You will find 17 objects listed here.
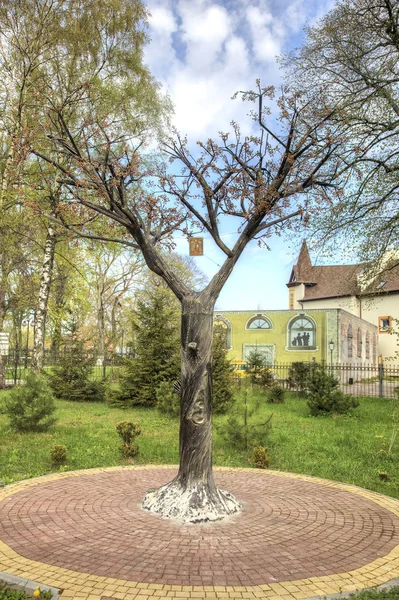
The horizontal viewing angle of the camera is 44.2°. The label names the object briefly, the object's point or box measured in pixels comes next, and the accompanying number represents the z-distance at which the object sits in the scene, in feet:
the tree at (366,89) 52.37
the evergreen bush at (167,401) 46.95
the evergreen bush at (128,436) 30.83
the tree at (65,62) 57.31
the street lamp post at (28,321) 126.63
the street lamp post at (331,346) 102.46
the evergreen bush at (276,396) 63.98
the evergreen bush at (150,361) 56.24
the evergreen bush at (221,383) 53.78
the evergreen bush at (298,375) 69.82
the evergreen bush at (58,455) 28.04
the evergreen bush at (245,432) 33.86
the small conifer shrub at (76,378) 61.98
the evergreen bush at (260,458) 29.78
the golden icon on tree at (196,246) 23.26
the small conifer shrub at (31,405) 36.86
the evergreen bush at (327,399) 52.39
